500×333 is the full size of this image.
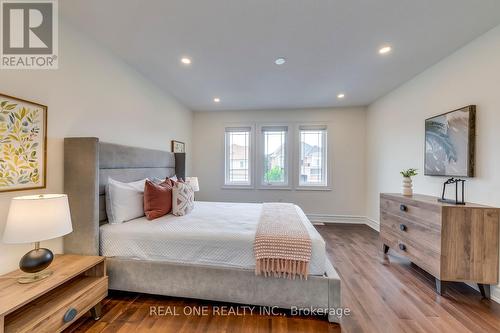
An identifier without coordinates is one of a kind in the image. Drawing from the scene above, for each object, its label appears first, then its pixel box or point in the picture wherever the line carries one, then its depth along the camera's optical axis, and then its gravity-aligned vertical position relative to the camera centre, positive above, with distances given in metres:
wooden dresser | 1.85 -0.71
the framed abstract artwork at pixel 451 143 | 2.08 +0.27
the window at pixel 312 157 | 4.56 +0.20
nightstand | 1.18 -0.93
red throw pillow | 2.20 -0.41
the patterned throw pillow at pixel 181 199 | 2.33 -0.41
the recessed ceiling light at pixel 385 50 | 2.20 +1.30
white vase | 2.62 -0.26
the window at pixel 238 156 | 4.74 +0.21
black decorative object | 2.04 -0.25
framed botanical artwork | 1.44 +0.14
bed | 1.66 -0.80
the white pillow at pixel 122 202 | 2.02 -0.39
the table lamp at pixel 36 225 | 1.26 -0.40
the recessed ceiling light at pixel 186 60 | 2.46 +1.29
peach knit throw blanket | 1.62 -0.71
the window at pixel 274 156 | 4.64 +0.22
